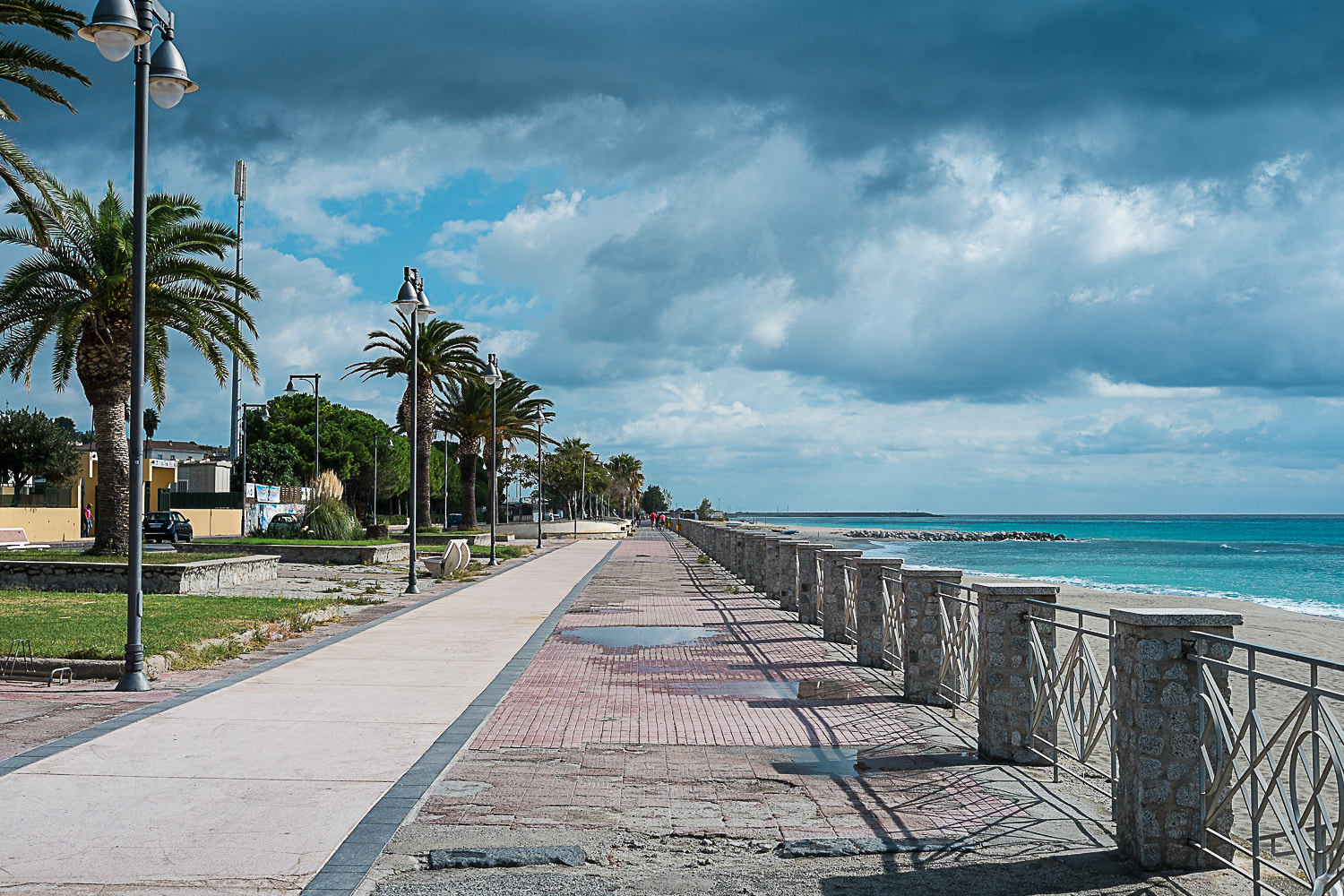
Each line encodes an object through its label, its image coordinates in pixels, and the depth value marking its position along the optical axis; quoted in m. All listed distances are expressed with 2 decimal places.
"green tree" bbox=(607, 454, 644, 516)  131.88
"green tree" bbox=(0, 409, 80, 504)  55.06
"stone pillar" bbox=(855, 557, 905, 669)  11.52
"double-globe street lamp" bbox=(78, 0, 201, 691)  9.51
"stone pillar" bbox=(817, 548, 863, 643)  13.58
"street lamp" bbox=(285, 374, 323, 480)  57.38
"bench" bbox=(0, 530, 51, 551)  34.38
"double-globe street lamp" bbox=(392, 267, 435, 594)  20.66
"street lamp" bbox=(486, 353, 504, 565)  29.33
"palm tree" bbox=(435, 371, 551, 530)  48.53
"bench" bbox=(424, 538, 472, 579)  24.23
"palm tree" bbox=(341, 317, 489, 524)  43.28
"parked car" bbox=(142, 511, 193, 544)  40.47
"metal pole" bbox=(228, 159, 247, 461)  45.38
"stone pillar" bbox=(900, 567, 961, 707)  9.42
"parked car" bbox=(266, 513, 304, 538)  37.05
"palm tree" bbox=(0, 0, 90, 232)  15.15
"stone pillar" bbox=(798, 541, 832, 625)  15.69
